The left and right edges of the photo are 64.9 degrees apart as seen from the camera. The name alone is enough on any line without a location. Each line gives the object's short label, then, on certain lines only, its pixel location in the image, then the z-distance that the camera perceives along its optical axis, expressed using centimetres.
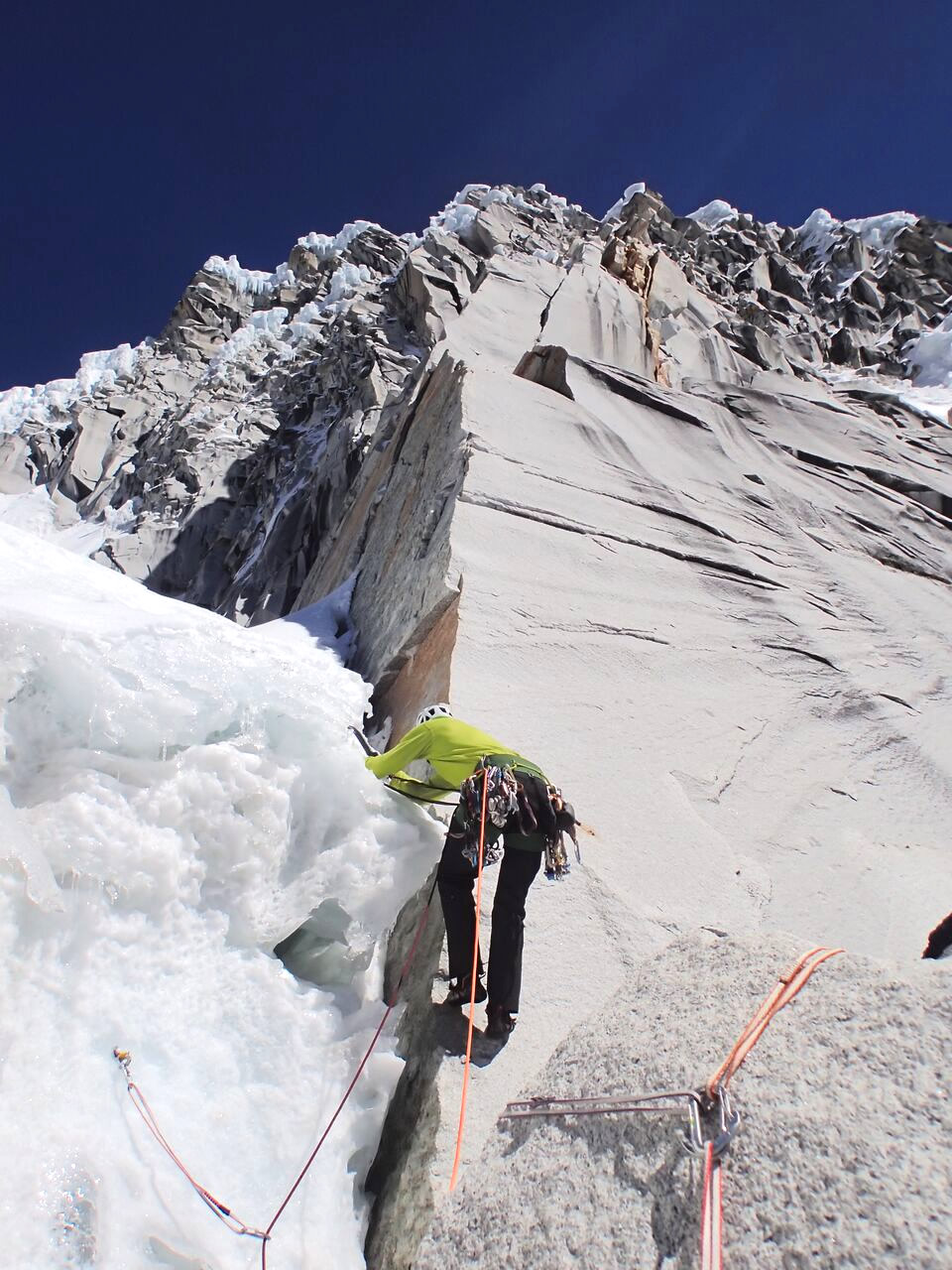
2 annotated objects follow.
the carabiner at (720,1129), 151
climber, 251
